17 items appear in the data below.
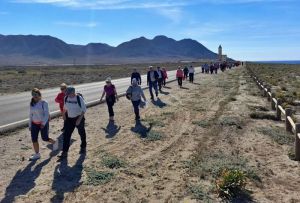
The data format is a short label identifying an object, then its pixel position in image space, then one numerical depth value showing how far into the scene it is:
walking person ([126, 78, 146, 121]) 15.05
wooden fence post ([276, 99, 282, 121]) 15.76
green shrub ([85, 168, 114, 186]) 8.07
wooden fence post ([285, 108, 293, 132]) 13.18
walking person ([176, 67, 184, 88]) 30.94
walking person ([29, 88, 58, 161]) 9.52
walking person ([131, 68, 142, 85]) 21.24
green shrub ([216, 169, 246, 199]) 7.35
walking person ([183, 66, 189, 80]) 40.53
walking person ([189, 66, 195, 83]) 36.78
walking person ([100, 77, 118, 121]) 14.98
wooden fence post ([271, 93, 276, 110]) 18.33
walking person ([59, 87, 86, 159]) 9.81
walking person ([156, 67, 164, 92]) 25.91
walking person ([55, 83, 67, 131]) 12.80
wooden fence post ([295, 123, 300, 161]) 9.90
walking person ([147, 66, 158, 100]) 22.22
